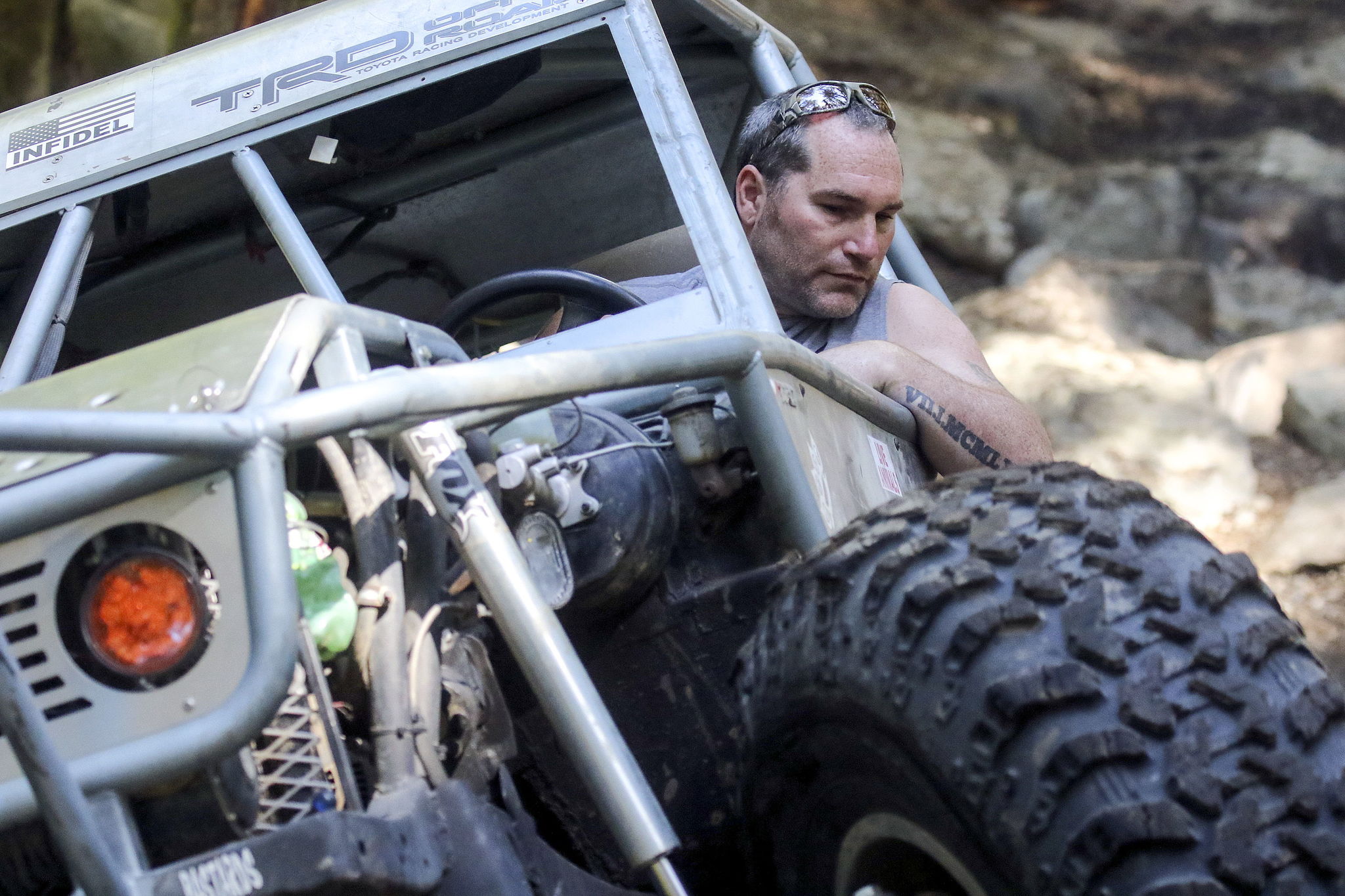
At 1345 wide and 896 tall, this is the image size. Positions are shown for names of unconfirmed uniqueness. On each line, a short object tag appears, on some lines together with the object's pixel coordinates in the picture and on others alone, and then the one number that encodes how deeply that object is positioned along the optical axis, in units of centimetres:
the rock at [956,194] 1573
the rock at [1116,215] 1573
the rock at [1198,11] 1736
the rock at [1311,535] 1062
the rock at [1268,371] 1255
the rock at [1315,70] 1631
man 502
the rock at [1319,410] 1200
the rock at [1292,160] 1523
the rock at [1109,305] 1429
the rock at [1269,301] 1434
